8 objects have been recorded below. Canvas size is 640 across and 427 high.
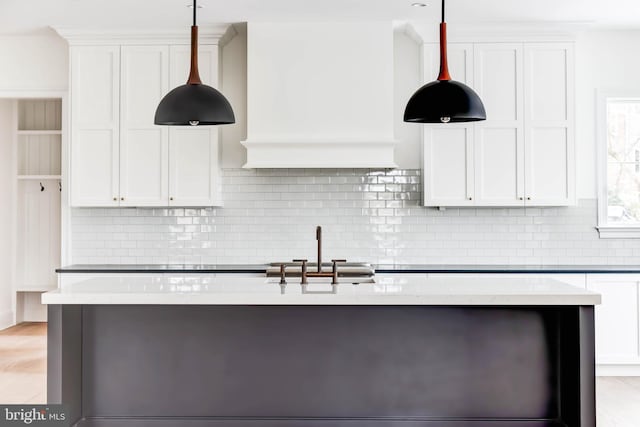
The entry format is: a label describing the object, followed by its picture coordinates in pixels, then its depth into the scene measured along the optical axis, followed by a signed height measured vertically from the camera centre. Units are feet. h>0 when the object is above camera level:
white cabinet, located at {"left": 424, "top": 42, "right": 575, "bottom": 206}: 15.97 +2.15
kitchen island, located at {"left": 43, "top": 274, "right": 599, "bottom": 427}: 9.77 -2.28
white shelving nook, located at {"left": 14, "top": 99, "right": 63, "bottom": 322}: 22.52 +0.89
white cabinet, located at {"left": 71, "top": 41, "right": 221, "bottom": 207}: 16.12 +2.15
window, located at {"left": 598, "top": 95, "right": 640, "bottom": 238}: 17.17 +1.57
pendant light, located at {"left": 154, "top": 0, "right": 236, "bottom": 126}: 10.63 +1.93
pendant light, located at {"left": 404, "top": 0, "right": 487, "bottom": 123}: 10.03 +1.89
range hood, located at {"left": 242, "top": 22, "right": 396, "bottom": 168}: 15.75 +3.11
